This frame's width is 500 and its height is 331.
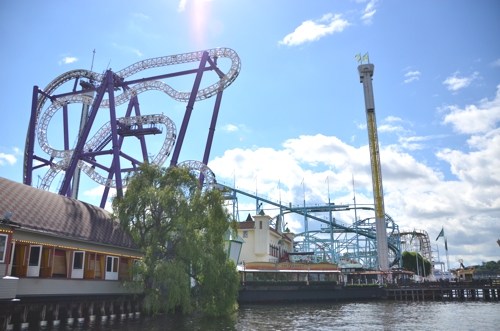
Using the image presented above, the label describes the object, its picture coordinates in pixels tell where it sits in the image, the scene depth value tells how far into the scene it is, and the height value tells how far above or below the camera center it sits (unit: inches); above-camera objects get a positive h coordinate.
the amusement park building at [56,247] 877.2 +42.1
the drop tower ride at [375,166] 2913.4 +739.8
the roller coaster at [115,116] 1615.8 +608.4
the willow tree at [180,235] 1069.8 +81.4
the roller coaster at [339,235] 3166.8 +236.4
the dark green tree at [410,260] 3713.1 +44.4
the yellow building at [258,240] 2434.8 +145.5
